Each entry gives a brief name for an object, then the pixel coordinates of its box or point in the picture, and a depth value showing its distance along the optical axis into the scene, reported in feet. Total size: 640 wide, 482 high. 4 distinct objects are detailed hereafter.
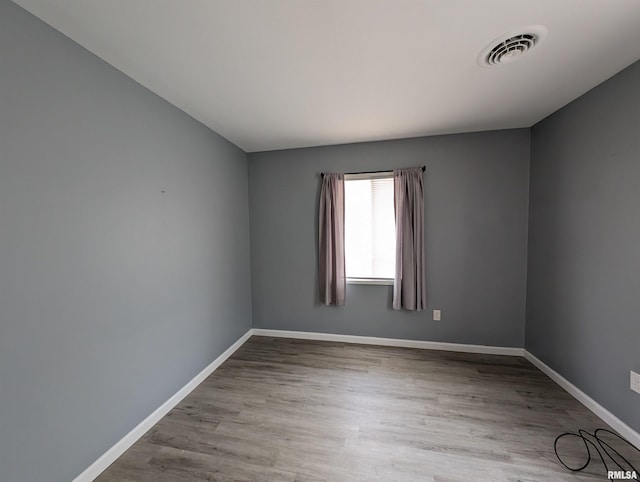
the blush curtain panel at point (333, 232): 9.85
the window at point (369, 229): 9.71
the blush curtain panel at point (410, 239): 9.14
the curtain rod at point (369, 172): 9.14
